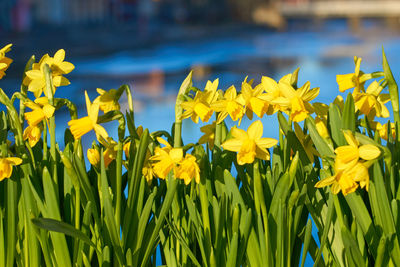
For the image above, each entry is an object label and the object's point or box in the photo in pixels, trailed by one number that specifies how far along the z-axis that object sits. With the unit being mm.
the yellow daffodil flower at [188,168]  1925
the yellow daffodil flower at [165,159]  1934
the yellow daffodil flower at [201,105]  1962
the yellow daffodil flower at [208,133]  2046
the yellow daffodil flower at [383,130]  2019
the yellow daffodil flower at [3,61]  2014
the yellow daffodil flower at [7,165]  1940
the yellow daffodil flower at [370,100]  1970
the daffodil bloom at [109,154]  1986
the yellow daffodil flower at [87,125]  1956
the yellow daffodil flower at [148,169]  1984
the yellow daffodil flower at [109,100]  1983
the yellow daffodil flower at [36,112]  1974
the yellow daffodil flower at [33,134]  2007
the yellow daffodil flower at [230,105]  1960
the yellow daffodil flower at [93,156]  1995
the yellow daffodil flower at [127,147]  2023
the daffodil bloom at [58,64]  2030
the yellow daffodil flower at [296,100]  1941
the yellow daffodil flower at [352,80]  1992
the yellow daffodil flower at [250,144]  1930
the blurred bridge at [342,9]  26626
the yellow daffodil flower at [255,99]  1961
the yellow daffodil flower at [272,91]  1968
